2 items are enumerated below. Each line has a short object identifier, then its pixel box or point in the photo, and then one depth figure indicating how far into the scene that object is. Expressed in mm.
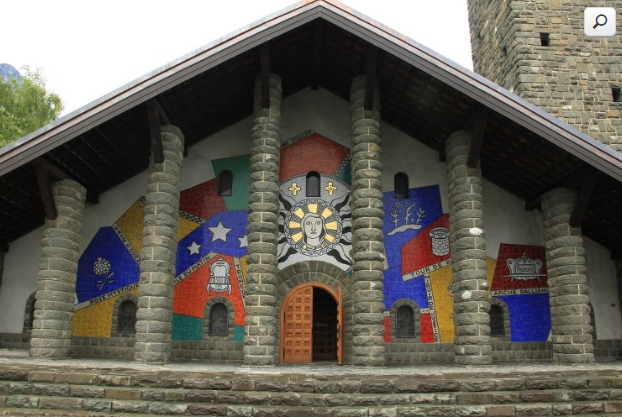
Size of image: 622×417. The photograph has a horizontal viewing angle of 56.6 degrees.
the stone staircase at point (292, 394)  9703
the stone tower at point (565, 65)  18922
